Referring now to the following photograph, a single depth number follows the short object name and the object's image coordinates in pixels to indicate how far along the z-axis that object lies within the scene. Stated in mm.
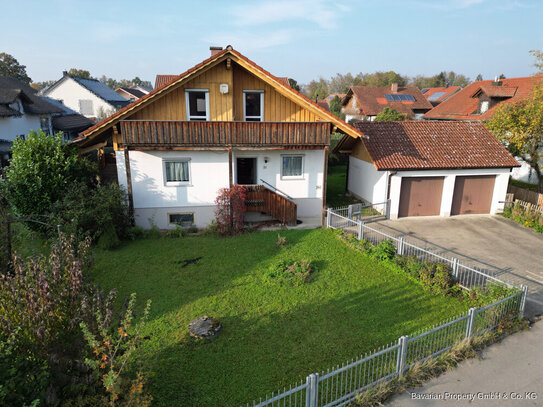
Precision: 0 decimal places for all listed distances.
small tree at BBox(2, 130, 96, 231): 14602
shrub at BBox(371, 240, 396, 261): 13266
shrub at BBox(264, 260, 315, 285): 11891
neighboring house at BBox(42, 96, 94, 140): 35312
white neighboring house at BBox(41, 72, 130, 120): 51231
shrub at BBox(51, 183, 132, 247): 13859
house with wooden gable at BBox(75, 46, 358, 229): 15539
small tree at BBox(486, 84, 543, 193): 18672
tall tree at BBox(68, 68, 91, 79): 86388
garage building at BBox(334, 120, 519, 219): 18062
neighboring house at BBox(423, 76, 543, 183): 26656
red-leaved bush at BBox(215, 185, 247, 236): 16078
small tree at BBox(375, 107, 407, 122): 35000
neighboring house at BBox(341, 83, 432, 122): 51381
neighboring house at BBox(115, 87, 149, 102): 77112
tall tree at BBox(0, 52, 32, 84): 66469
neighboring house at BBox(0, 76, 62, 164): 26047
